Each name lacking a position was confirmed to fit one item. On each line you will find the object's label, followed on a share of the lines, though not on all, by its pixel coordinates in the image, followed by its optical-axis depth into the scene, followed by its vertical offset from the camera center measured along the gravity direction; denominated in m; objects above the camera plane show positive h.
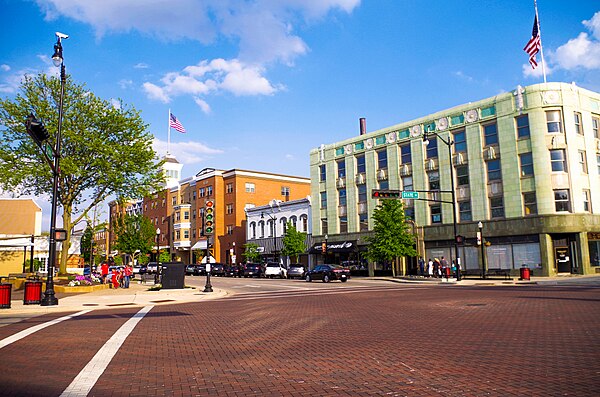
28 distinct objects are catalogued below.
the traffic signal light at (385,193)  35.78 +4.75
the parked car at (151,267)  69.13 +0.04
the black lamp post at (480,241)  35.81 +1.14
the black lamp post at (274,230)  66.34 +4.44
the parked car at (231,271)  59.35 -0.73
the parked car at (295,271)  50.66 -0.82
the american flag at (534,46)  38.06 +15.81
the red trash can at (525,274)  33.97 -1.23
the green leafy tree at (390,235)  44.59 +2.17
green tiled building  39.50 +6.96
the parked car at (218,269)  62.09 -0.46
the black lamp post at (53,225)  19.61 +1.80
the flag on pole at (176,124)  58.61 +16.56
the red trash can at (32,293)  20.09 -0.90
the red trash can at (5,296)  18.41 -0.88
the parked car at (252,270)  56.16 -0.65
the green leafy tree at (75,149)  31.86 +7.87
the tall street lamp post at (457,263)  35.37 -0.41
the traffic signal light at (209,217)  25.33 +2.47
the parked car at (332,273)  40.12 -0.89
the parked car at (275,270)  53.97 -0.72
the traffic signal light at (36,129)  17.00 +4.83
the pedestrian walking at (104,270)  35.75 -0.09
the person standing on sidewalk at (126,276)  32.95 -0.55
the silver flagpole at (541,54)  38.56 +16.20
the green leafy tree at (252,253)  66.38 +1.47
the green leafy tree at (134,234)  79.62 +5.36
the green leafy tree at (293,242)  59.38 +2.45
